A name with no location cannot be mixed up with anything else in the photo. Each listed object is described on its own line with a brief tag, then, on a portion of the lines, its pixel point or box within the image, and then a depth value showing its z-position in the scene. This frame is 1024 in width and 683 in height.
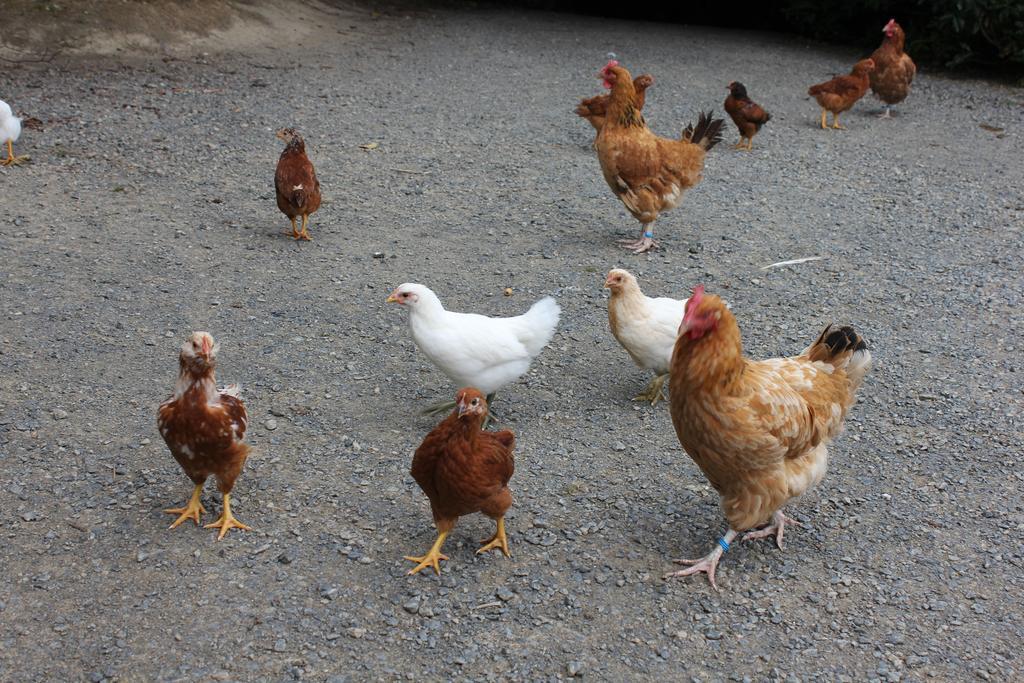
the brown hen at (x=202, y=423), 3.90
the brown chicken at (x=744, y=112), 9.83
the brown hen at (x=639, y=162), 7.27
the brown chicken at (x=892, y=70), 11.16
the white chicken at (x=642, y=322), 5.10
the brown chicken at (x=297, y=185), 7.04
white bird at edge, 8.01
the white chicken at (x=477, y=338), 4.75
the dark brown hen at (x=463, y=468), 3.78
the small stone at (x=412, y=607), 3.71
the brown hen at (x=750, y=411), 3.74
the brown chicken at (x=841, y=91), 10.66
